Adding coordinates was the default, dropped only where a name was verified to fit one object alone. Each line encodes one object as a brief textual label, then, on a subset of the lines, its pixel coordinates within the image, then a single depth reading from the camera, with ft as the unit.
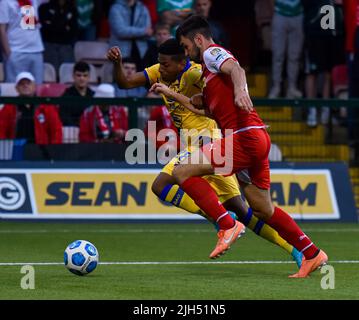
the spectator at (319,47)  65.67
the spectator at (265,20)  73.72
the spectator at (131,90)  59.77
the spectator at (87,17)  68.39
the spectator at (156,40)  62.23
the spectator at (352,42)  64.18
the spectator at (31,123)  56.44
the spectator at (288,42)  67.05
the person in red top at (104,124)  56.85
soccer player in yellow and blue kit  38.81
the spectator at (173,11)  64.13
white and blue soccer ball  35.12
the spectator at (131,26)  65.05
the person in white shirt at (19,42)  62.34
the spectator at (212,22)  65.56
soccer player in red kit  35.22
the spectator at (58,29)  64.54
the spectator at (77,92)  57.21
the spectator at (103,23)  70.64
